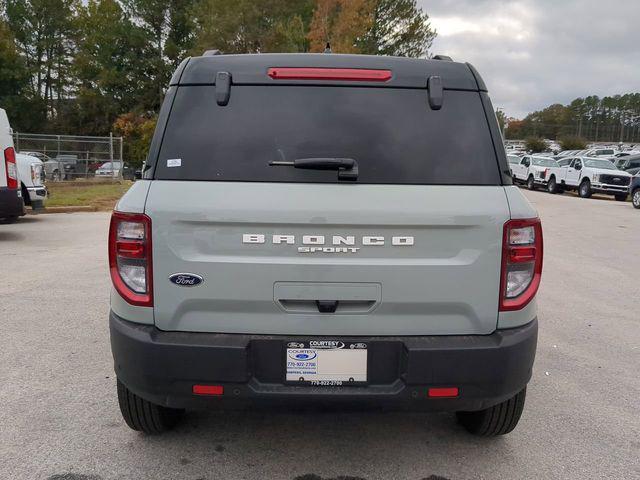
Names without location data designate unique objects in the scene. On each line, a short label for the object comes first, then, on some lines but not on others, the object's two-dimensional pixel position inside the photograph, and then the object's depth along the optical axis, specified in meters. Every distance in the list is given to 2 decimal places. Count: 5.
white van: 9.13
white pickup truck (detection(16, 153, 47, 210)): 11.84
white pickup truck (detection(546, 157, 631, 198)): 24.42
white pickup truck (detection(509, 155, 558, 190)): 29.48
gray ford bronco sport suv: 2.54
